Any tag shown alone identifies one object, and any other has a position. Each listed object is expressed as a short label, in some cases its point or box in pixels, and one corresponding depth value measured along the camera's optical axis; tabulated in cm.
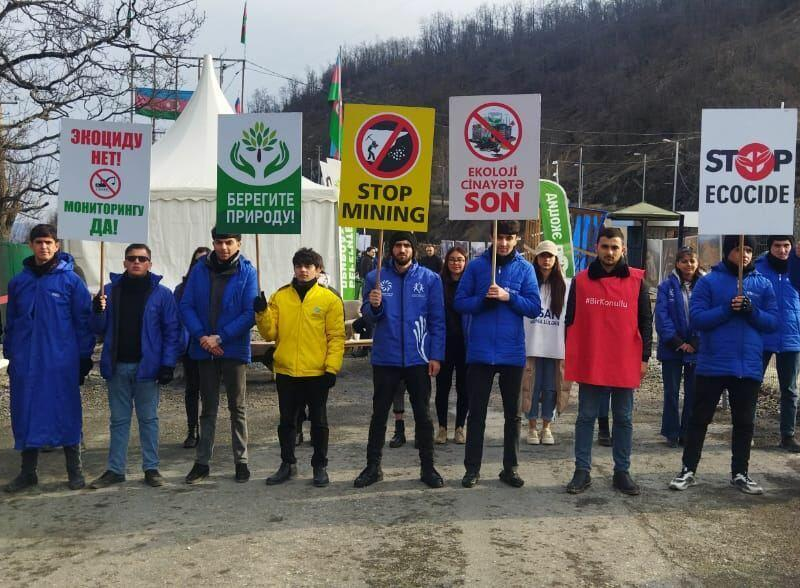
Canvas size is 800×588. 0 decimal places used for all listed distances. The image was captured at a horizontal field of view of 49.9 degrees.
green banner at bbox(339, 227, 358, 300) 1610
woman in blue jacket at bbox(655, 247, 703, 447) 805
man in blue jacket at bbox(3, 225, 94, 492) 655
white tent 1564
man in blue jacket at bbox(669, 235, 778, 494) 650
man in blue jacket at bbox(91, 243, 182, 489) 661
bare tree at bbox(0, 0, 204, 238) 1181
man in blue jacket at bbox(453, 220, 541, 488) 657
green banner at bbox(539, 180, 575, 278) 1095
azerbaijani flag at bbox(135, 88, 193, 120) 1261
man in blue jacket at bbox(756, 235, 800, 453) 798
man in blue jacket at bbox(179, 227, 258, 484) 672
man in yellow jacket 658
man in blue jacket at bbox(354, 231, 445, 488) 664
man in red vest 644
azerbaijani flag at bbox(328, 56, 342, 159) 2336
